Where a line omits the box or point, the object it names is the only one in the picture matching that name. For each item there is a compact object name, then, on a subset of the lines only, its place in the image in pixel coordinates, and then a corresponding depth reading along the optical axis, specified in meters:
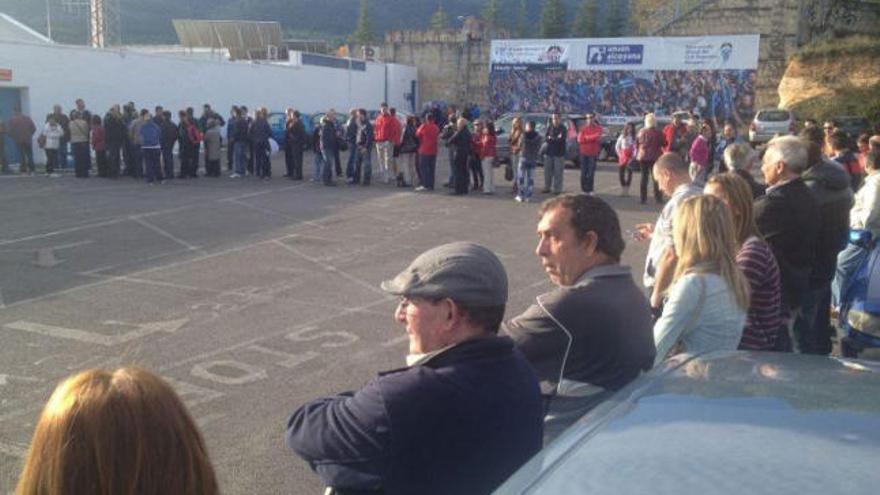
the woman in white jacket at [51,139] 19.86
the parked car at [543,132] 22.59
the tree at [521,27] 103.28
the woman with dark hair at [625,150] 17.64
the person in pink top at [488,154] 17.20
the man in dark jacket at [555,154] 16.89
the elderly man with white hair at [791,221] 5.16
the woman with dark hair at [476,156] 17.48
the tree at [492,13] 103.44
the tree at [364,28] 98.31
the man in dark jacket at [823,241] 5.86
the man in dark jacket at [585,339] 2.84
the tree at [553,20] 87.81
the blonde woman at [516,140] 16.89
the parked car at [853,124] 28.41
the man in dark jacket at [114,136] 19.38
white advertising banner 37.22
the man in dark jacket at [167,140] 19.16
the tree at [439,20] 105.33
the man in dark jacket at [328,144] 18.67
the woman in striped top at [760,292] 4.23
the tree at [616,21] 87.81
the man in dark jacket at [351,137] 18.83
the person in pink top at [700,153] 15.41
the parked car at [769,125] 30.67
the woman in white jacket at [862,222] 7.14
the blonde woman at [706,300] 3.71
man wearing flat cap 2.12
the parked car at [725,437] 1.65
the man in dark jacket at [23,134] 19.84
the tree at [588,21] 88.19
